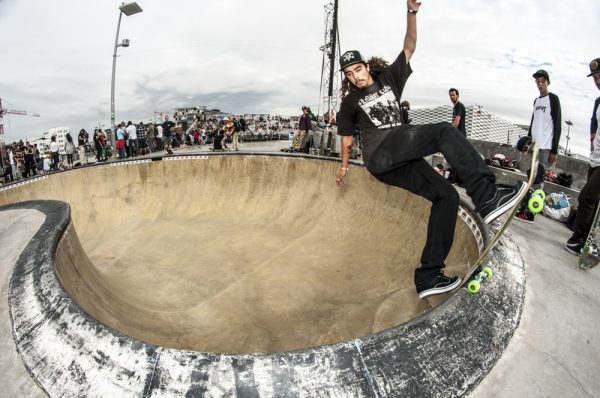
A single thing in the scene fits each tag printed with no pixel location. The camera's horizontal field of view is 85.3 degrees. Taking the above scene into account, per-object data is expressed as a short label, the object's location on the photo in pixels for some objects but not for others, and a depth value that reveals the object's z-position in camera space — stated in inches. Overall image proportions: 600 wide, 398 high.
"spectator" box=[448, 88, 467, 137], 281.6
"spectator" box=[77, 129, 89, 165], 617.6
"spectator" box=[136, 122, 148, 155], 709.3
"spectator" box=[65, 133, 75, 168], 610.4
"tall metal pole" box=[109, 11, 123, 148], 605.3
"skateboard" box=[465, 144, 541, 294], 84.7
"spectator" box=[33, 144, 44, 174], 664.4
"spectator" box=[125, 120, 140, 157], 650.2
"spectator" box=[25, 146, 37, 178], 606.5
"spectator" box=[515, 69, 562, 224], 184.7
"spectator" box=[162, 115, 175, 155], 625.6
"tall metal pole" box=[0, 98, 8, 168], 685.0
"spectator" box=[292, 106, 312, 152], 528.3
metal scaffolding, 721.6
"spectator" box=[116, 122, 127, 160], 636.1
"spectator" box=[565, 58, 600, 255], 127.8
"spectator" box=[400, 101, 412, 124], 347.8
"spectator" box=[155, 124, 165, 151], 751.4
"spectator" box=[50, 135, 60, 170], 627.5
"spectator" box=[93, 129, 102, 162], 646.3
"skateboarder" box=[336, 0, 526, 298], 93.9
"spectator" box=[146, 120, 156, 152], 747.4
